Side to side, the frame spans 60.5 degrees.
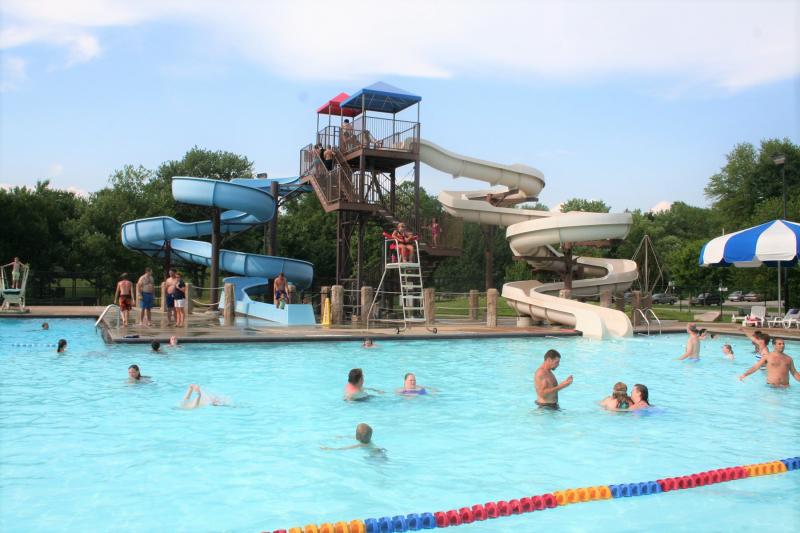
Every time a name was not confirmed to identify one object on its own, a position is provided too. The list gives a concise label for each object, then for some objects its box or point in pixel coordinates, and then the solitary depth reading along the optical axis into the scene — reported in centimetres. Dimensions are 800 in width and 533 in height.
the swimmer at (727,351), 1522
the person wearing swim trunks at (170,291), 1833
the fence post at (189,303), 2158
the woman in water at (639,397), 958
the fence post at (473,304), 2398
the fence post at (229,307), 1962
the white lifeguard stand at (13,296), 2291
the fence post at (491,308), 2098
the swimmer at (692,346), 1506
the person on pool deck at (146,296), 1814
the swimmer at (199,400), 966
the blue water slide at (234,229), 2119
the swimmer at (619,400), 967
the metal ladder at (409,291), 1995
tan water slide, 2036
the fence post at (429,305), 2095
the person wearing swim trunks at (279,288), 2136
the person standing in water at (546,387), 938
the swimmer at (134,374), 1074
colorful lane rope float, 498
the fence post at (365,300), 2138
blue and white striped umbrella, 1936
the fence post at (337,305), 2053
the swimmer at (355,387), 982
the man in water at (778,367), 1163
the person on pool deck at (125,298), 1791
